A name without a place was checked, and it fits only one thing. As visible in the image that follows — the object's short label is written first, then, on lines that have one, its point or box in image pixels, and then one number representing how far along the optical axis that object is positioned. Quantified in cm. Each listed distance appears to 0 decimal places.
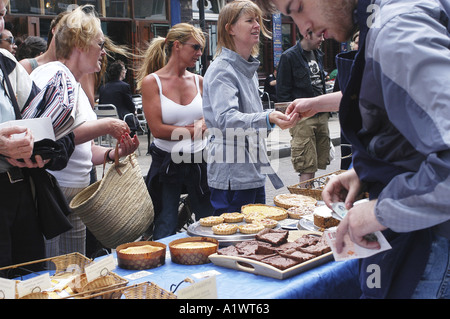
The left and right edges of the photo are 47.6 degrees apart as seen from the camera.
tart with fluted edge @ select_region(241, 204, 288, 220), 275
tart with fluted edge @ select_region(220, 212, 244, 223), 264
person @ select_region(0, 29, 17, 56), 468
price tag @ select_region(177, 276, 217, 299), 153
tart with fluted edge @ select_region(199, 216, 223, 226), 261
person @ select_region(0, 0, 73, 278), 206
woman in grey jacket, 297
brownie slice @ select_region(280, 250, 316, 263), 201
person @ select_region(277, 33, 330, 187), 536
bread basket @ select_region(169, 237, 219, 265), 217
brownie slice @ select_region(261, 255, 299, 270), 195
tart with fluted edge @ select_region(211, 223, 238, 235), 247
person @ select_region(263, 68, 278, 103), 1265
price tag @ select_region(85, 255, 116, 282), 177
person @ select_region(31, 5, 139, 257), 281
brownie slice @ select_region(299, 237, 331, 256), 209
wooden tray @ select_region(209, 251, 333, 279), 193
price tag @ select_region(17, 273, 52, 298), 167
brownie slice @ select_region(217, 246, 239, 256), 213
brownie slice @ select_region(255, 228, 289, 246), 223
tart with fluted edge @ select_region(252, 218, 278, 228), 257
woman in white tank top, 355
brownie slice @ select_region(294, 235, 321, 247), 220
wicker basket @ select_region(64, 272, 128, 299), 167
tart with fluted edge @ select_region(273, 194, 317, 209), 299
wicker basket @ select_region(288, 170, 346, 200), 324
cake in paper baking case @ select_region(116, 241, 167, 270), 211
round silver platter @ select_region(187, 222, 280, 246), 239
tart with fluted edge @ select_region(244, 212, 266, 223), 266
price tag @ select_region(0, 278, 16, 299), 158
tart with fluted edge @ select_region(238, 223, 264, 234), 246
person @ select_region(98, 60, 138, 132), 880
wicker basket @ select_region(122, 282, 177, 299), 169
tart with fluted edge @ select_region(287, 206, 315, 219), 280
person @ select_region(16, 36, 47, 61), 512
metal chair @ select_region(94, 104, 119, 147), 846
